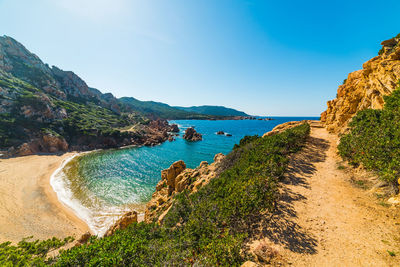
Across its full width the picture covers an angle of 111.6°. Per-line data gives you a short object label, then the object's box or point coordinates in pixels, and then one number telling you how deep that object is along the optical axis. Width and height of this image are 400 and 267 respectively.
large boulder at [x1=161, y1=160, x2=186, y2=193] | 20.31
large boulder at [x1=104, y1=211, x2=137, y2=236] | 13.79
